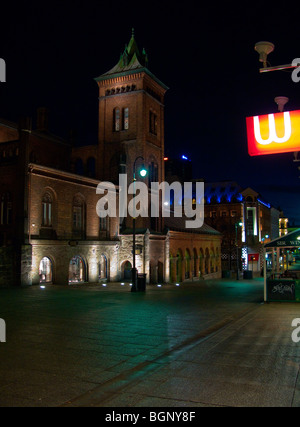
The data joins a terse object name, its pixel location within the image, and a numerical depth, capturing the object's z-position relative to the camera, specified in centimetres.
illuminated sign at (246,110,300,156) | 922
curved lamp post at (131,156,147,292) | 2439
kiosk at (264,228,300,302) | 1955
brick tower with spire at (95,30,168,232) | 3819
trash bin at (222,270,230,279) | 5353
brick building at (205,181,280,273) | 7131
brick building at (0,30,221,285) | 2677
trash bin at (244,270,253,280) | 4491
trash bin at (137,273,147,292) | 2475
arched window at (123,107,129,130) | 3906
